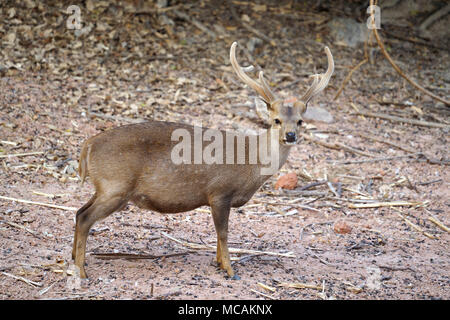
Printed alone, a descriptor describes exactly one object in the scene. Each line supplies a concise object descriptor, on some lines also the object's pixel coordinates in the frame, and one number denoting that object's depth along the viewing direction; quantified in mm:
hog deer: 11172
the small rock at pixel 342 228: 14969
